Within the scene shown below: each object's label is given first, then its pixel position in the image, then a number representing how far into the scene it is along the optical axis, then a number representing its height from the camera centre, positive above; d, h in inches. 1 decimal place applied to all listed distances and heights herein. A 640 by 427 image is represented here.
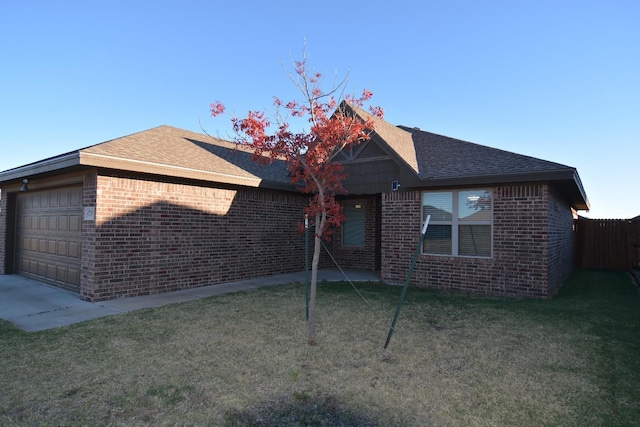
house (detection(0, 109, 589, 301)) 332.8 +5.6
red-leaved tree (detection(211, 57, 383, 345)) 215.8 +45.8
